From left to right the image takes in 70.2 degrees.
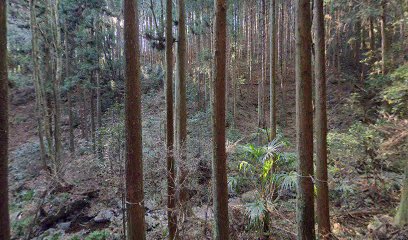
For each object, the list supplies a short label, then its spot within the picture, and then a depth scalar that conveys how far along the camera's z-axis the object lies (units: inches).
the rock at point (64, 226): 385.7
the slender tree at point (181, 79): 316.5
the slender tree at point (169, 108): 287.4
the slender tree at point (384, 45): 467.8
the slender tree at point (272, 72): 362.6
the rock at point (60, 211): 397.7
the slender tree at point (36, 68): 473.8
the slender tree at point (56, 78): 514.6
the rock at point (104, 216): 391.2
